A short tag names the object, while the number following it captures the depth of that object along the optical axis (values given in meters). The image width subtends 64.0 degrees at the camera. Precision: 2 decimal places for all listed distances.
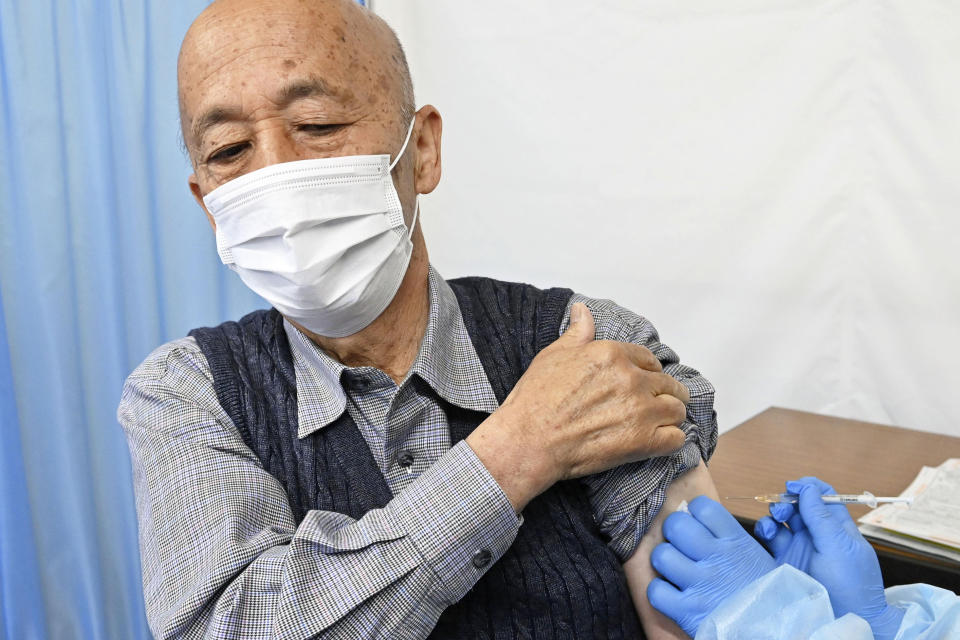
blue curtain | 1.83
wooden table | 1.39
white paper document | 1.38
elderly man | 0.89
